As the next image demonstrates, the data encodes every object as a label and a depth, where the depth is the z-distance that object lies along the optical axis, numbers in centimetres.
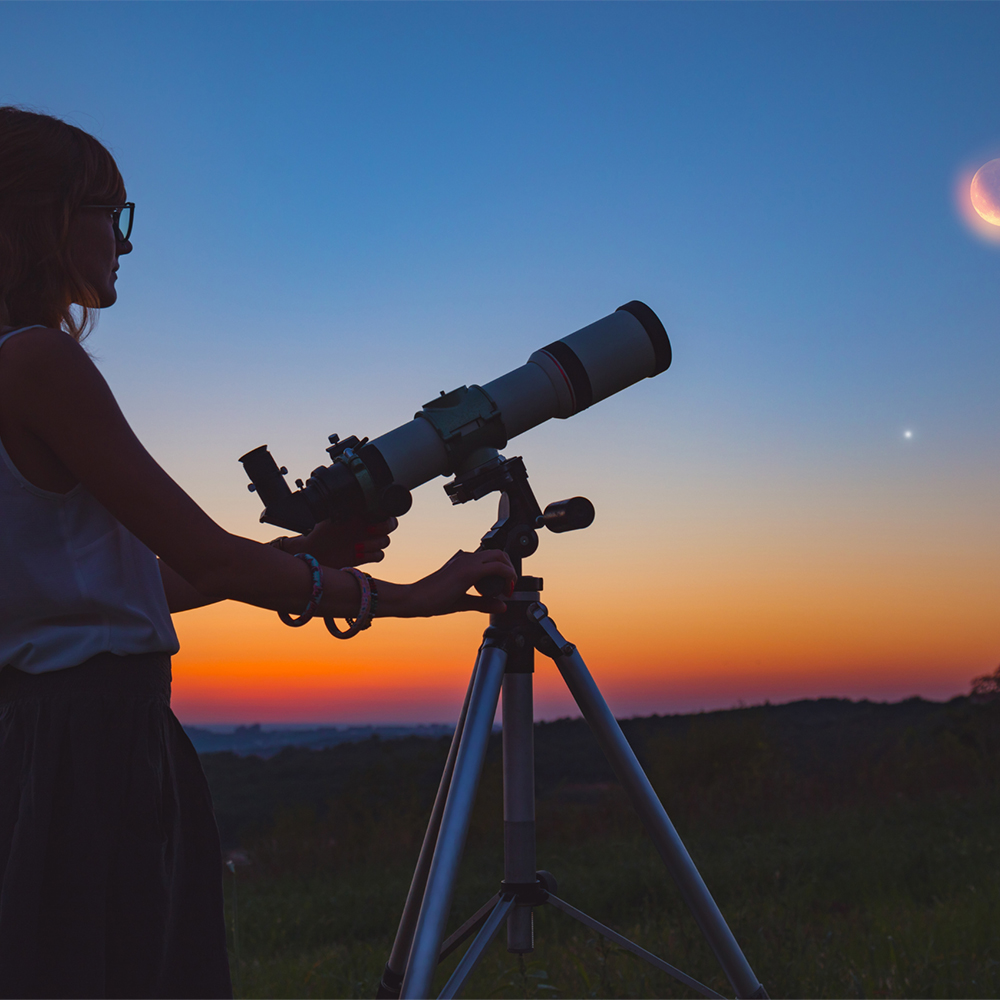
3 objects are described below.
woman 141
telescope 245
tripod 214
